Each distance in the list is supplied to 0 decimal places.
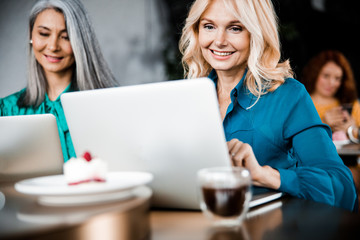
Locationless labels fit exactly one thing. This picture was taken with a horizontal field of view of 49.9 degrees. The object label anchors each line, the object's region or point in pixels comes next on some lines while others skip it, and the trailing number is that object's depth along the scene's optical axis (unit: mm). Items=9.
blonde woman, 1305
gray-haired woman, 2385
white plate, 730
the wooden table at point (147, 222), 644
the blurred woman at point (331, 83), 4180
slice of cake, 820
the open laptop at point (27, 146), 1215
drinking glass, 764
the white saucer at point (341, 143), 2860
